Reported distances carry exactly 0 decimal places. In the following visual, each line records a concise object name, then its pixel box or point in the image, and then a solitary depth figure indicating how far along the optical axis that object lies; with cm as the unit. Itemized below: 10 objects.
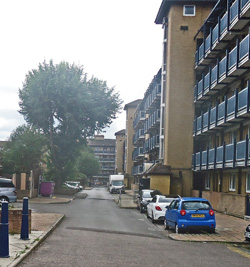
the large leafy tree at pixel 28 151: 4994
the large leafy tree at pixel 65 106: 4650
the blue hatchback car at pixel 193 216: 1717
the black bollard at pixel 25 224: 1276
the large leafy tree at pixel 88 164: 12381
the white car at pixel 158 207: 2187
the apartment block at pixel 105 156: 17338
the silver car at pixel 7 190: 3006
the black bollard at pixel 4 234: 955
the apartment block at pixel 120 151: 12294
